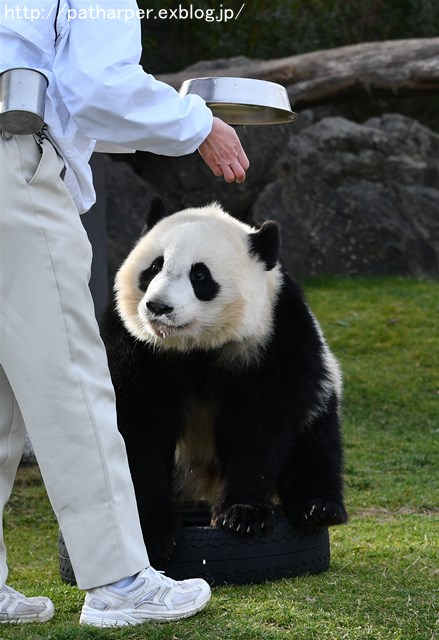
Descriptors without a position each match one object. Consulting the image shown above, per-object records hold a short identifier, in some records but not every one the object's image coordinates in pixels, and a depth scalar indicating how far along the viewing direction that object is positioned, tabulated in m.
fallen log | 17.56
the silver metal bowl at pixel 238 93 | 6.75
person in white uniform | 5.11
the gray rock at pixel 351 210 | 19.91
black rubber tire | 6.60
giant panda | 6.70
